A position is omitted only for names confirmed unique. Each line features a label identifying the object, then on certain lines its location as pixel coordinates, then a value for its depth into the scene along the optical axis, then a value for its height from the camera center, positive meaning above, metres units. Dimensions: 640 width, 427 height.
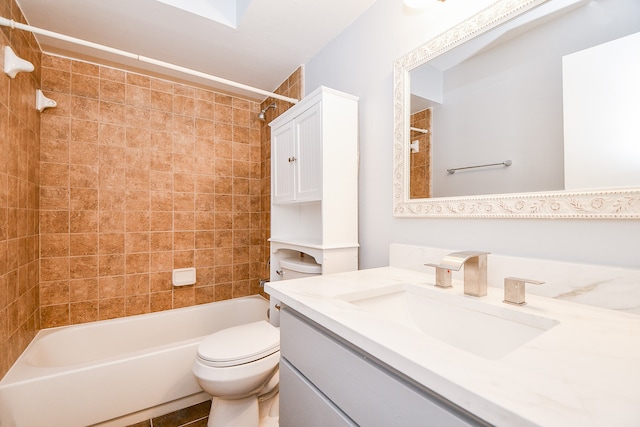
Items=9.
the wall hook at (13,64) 1.35 +0.74
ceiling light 1.14 +0.85
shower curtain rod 1.26 +0.86
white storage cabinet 1.44 +0.24
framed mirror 0.72 +0.31
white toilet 1.30 -0.73
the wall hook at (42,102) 1.80 +0.73
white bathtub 1.32 -0.86
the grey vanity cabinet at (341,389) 0.46 -0.36
